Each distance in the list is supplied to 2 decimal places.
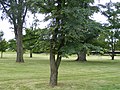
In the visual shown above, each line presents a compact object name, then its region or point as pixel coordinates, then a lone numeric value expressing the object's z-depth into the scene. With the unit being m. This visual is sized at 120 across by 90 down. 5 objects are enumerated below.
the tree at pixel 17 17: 19.78
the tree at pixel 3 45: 31.70
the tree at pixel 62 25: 6.97
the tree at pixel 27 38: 24.03
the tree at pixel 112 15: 22.43
